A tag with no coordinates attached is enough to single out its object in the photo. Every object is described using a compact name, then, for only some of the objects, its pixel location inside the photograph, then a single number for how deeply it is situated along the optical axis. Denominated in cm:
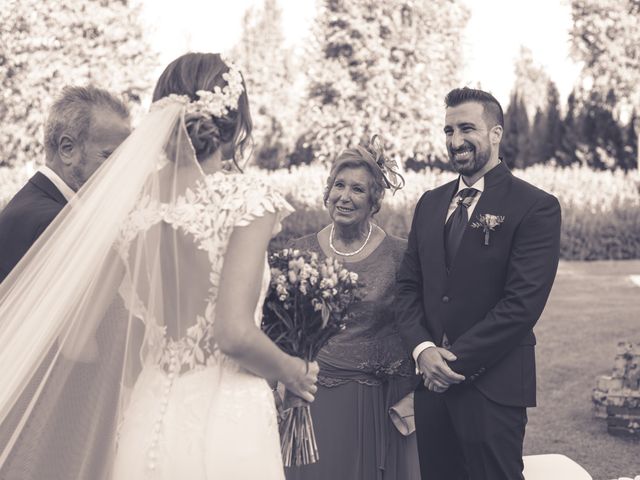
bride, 279
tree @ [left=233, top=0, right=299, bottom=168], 4385
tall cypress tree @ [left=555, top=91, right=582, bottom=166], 3183
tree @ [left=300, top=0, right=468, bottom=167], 3192
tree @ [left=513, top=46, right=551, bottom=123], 4212
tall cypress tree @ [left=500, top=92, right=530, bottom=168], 3453
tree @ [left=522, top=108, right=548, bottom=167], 3366
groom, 392
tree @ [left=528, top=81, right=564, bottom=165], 3322
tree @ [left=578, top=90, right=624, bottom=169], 3016
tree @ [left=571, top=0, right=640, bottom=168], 2431
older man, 345
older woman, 452
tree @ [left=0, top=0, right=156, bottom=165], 2917
